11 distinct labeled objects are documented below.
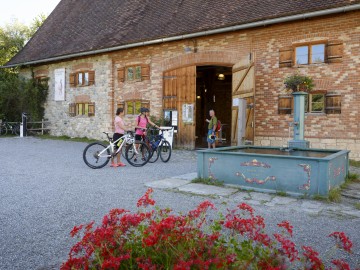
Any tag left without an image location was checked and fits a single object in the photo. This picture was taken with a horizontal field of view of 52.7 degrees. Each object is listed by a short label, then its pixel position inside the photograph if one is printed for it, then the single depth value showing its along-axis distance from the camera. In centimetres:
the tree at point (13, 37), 3212
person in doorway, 1379
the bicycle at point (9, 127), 2259
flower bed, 219
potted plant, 1071
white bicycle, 923
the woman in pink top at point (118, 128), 938
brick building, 1127
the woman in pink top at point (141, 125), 1055
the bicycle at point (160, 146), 1070
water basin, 598
